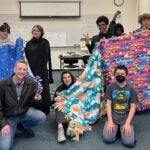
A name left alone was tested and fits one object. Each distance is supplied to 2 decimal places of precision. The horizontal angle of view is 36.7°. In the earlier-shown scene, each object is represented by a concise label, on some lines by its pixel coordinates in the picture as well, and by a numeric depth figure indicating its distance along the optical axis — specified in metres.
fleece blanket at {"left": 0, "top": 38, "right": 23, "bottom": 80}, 2.72
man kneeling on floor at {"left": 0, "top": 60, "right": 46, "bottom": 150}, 2.23
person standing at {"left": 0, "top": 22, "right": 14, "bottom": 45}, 2.99
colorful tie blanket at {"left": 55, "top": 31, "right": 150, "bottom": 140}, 2.80
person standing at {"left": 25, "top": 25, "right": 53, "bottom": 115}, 2.88
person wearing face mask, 2.42
